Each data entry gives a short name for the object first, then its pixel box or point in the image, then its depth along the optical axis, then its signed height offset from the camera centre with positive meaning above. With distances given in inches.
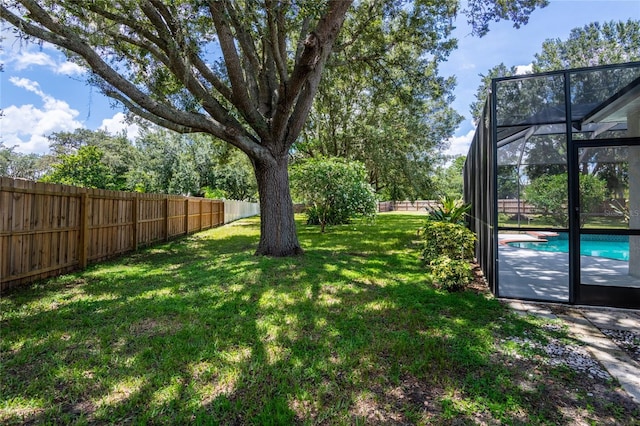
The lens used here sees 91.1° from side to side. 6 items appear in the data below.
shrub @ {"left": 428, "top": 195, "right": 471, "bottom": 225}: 255.6 +6.4
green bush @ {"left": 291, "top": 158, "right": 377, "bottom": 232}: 385.4 +40.4
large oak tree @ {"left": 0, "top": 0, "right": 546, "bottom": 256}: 186.4 +115.4
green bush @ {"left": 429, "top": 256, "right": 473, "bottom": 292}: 171.5 -30.3
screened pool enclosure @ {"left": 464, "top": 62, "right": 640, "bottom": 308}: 153.9 +23.5
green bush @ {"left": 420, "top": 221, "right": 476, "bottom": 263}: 199.3 -14.3
